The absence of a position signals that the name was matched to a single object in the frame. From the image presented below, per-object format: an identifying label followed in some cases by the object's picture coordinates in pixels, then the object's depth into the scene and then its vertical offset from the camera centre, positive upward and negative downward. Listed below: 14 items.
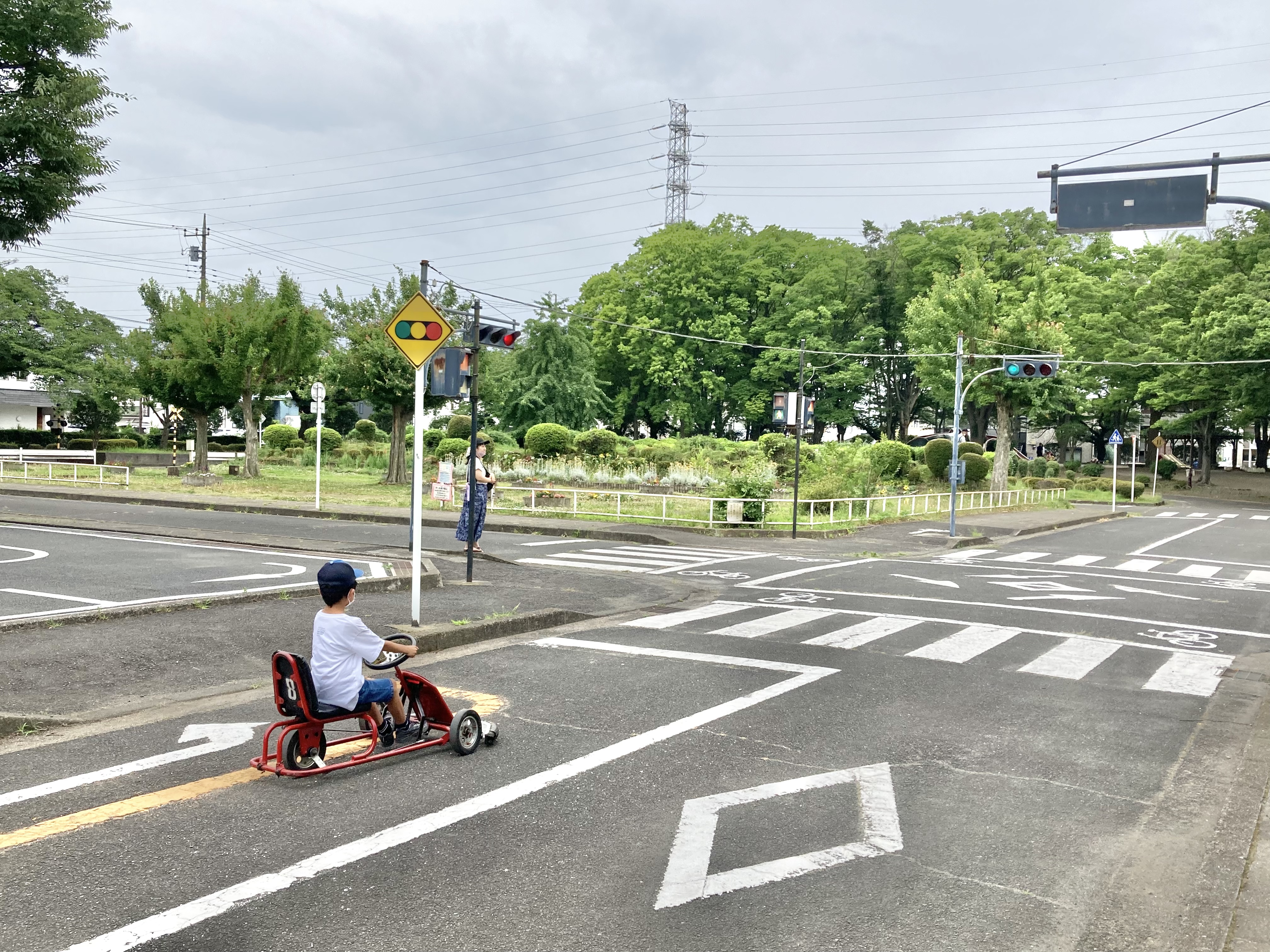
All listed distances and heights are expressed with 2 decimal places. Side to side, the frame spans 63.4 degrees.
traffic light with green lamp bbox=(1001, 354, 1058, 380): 26.52 +2.59
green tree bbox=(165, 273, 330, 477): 35.62 +3.79
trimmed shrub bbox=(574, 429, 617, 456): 39.88 +0.49
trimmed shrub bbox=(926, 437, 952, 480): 45.19 +0.27
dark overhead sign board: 12.43 +3.26
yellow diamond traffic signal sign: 9.62 +1.16
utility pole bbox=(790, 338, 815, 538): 24.27 +1.00
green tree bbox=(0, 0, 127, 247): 13.43 +4.49
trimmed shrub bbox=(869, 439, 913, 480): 41.50 +0.25
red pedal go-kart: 5.85 -1.68
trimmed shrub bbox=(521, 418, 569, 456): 38.94 +0.61
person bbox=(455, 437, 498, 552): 15.85 -0.56
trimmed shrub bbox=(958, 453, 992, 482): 46.16 -0.18
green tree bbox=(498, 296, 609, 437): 48.91 +3.49
